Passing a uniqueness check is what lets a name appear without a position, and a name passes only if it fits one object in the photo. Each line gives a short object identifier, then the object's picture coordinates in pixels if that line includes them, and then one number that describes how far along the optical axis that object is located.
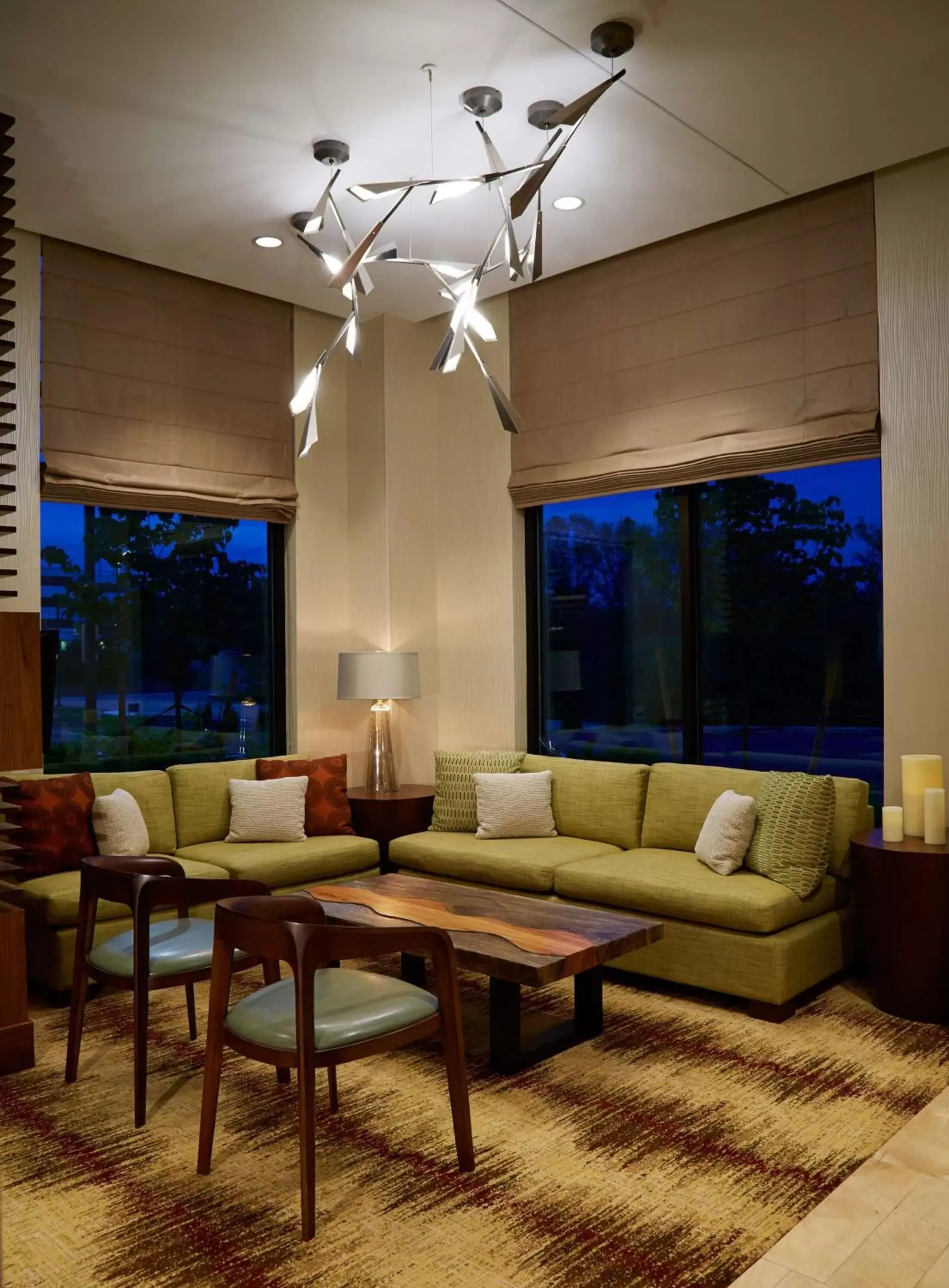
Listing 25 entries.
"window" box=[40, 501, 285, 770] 5.01
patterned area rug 2.29
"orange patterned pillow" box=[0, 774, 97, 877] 4.22
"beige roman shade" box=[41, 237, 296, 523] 4.84
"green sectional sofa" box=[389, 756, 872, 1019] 3.78
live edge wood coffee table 3.14
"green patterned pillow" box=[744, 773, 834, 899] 3.95
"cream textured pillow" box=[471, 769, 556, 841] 4.98
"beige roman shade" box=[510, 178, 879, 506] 4.39
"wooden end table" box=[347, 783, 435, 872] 5.31
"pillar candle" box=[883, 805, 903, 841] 3.87
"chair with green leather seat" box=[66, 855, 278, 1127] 3.02
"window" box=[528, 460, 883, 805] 4.57
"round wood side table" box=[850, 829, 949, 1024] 3.64
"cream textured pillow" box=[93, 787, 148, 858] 4.37
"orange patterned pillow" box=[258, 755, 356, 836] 5.18
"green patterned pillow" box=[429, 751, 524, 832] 5.18
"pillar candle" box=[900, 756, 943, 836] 3.91
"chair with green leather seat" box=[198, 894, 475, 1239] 2.44
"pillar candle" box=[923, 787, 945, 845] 3.79
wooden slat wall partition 3.48
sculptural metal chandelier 2.96
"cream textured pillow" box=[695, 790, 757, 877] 4.11
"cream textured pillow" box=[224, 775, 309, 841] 4.95
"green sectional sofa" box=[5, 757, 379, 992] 4.04
